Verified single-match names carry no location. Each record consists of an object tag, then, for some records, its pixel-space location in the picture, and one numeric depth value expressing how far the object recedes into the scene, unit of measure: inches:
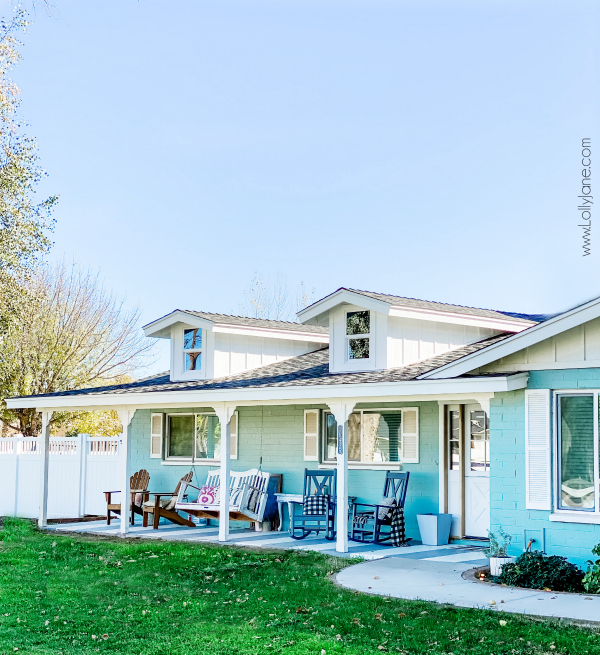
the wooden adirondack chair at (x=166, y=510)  589.3
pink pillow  564.7
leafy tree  698.8
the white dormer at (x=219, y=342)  615.2
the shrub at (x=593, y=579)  341.1
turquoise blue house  390.6
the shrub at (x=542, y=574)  355.3
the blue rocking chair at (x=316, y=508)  527.2
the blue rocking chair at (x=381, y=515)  504.4
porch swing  556.7
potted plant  381.1
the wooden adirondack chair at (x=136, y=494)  620.4
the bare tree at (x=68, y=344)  986.1
